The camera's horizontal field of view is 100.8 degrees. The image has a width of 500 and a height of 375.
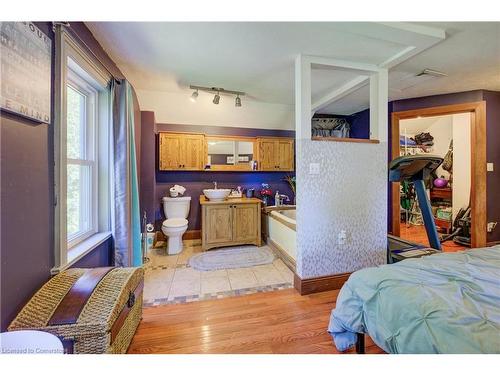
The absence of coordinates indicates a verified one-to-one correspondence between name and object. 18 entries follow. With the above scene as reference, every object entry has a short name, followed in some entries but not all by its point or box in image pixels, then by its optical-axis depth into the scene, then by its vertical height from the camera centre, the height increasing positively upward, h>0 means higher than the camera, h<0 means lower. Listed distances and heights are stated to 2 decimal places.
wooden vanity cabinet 3.14 -0.55
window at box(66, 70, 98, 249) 1.73 +0.25
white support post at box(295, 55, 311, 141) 1.94 +0.83
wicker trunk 0.96 -0.61
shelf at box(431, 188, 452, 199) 4.34 -0.15
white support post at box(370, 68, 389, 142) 2.14 +0.87
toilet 2.99 -0.50
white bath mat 2.60 -0.97
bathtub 2.52 -0.64
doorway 2.91 +0.43
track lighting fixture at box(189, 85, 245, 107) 2.71 +1.30
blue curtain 2.04 +0.14
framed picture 0.93 +0.60
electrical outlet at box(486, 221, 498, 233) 2.99 -0.59
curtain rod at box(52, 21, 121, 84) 1.26 +1.08
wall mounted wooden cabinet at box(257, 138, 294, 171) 3.79 +0.62
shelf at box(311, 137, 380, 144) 1.98 +0.46
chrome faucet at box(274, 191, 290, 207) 3.76 -0.21
